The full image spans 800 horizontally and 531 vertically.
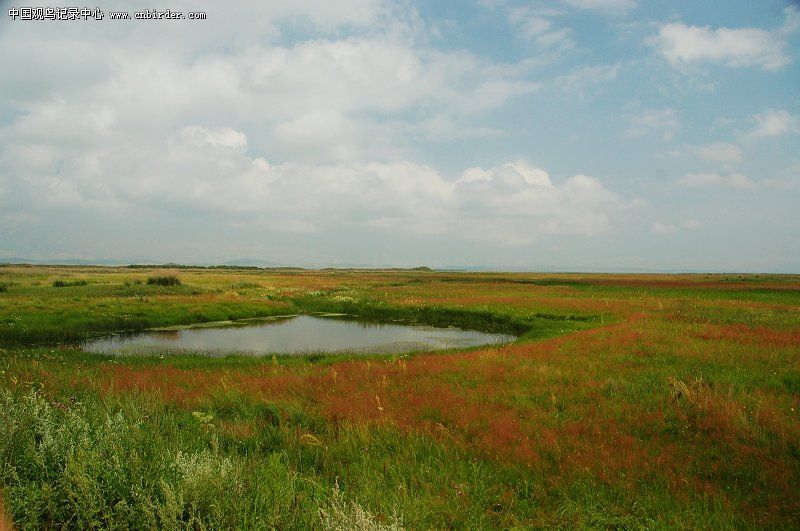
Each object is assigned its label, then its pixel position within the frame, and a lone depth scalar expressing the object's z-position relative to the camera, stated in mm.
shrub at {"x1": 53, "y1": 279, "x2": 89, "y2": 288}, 47000
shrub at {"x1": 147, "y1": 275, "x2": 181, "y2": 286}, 51469
